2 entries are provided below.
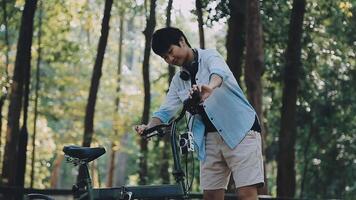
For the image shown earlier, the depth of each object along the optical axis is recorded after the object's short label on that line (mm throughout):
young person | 4660
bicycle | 4367
